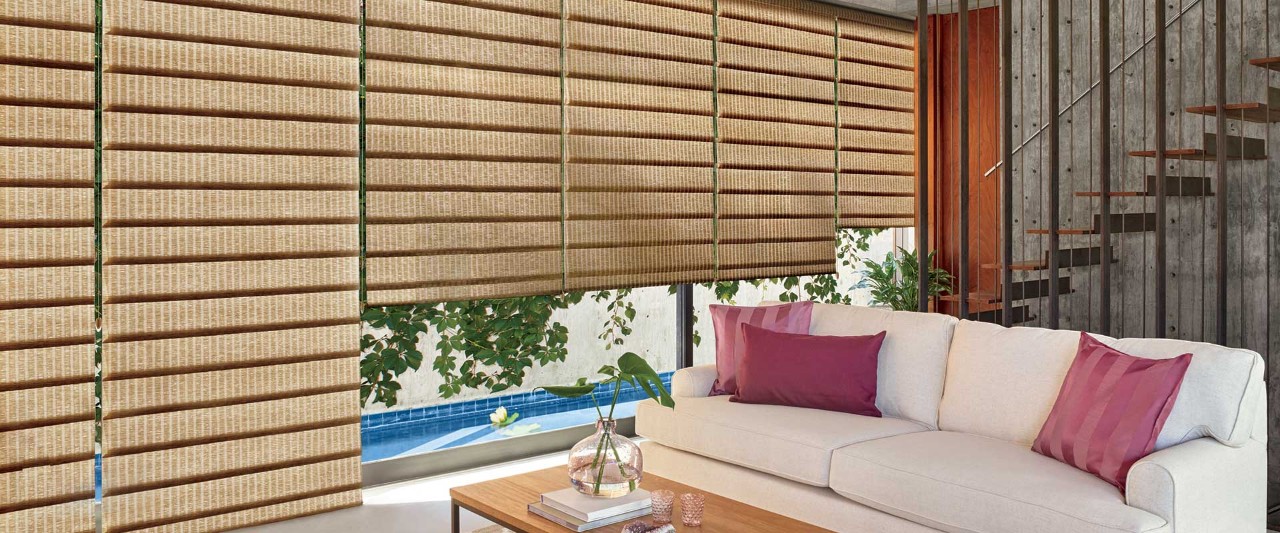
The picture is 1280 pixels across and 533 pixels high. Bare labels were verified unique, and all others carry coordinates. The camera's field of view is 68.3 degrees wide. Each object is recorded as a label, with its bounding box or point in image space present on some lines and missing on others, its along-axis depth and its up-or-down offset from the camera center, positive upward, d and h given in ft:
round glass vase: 9.05 -1.88
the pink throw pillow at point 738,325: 13.24 -0.78
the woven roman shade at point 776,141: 16.52 +2.36
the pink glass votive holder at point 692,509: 8.59 -2.18
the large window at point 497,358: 13.78 -1.39
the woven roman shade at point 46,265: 10.11 +0.05
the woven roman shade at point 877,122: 18.28 +2.95
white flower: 15.33 -2.38
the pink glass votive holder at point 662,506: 8.45 -2.11
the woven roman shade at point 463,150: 12.53 +1.69
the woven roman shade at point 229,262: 10.79 +0.09
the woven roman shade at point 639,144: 14.52 +2.05
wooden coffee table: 8.63 -2.32
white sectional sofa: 8.68 -1.95
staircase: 13.93 +1.29
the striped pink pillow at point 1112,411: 8.89 -1.37
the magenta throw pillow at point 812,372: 12.08 -1.32
